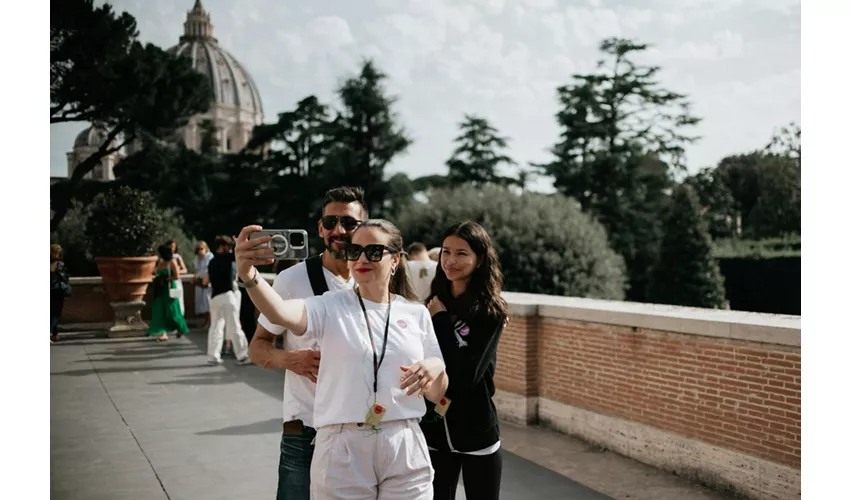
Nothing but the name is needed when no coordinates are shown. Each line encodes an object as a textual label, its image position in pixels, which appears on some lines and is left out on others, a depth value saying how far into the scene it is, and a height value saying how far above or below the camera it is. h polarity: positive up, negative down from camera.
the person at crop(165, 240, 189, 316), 12.30 -0.39
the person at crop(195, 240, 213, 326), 12.23 -0.60
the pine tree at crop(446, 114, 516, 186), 36.19 +3.94
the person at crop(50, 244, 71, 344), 11.38 -0.63
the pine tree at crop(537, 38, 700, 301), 35.59 +4.02
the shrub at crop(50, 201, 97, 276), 17.14 -0.08
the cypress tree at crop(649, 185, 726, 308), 28.09 -0.97
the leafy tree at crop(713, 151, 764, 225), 37.19 +2.81
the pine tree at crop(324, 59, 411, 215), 33.94 +4.51
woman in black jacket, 2.92 -0.46
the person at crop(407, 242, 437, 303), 6.95 -0.30
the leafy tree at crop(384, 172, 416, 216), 33.19 +2.03
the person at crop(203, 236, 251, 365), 9.75 -0.88
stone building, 25.91 +12.70
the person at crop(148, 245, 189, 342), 12.39 -1.04
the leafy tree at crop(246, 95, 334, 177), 35.03 +4.70
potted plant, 13.10 -0.03
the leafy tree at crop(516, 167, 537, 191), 37.06 +2.89
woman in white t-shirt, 2.29 -0.42
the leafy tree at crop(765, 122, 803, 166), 34.16 +4.28
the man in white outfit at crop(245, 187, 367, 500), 2.73 -0.38
